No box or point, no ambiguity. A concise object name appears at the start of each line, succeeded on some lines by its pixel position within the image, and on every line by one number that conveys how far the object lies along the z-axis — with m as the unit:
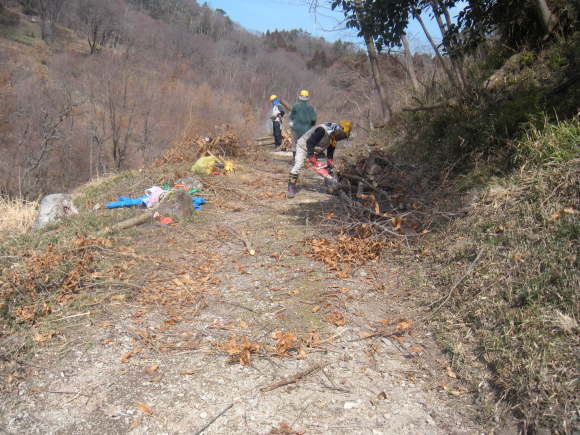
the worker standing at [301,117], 8.37
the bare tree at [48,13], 52.09
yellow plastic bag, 9.36
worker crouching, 7.45
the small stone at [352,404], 2.71
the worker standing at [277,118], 13.38
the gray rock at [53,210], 7.54
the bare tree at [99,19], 52.91
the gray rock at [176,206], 6.51
